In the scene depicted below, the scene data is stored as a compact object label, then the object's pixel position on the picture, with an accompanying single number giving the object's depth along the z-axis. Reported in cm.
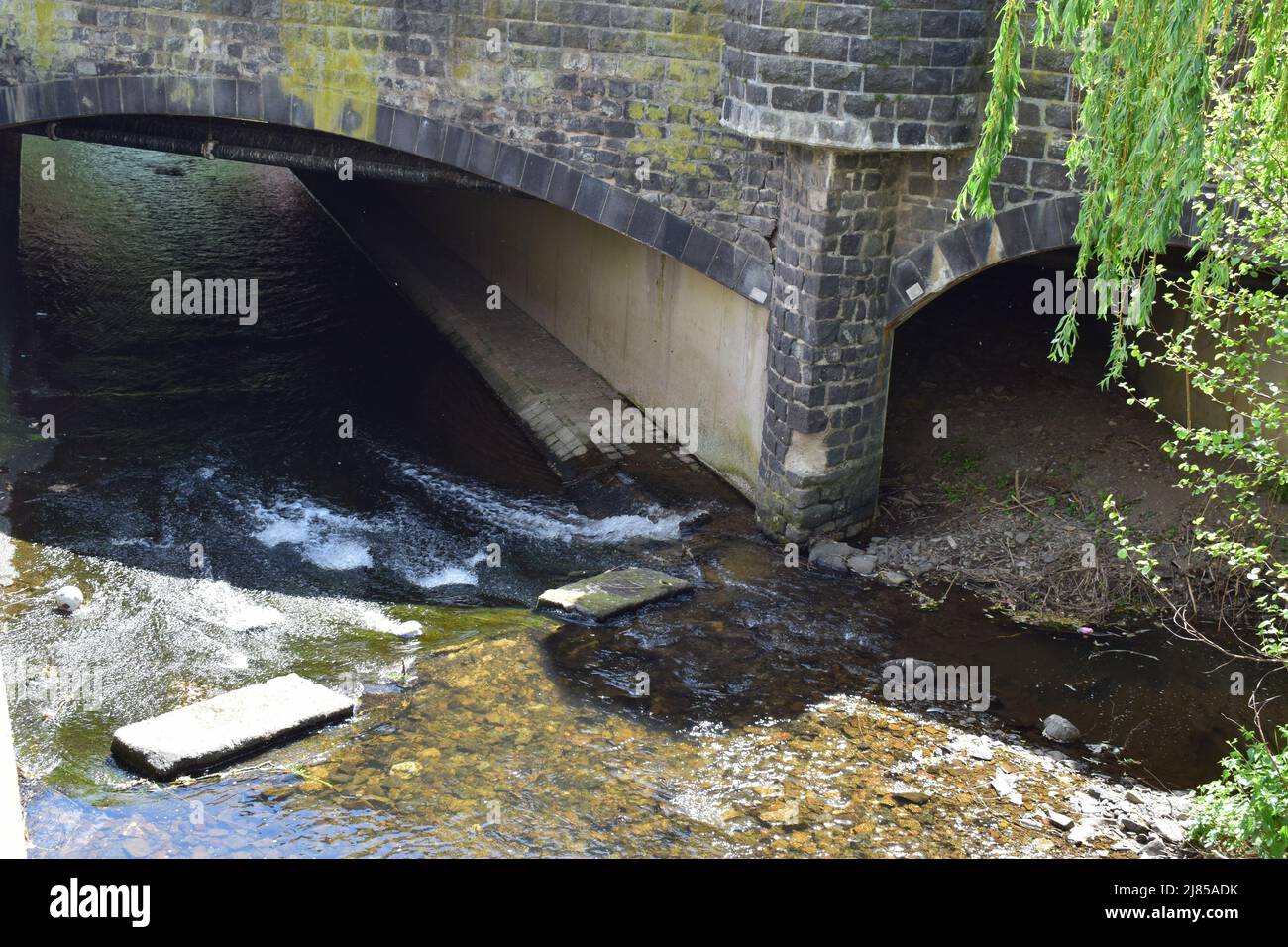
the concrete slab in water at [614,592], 816
